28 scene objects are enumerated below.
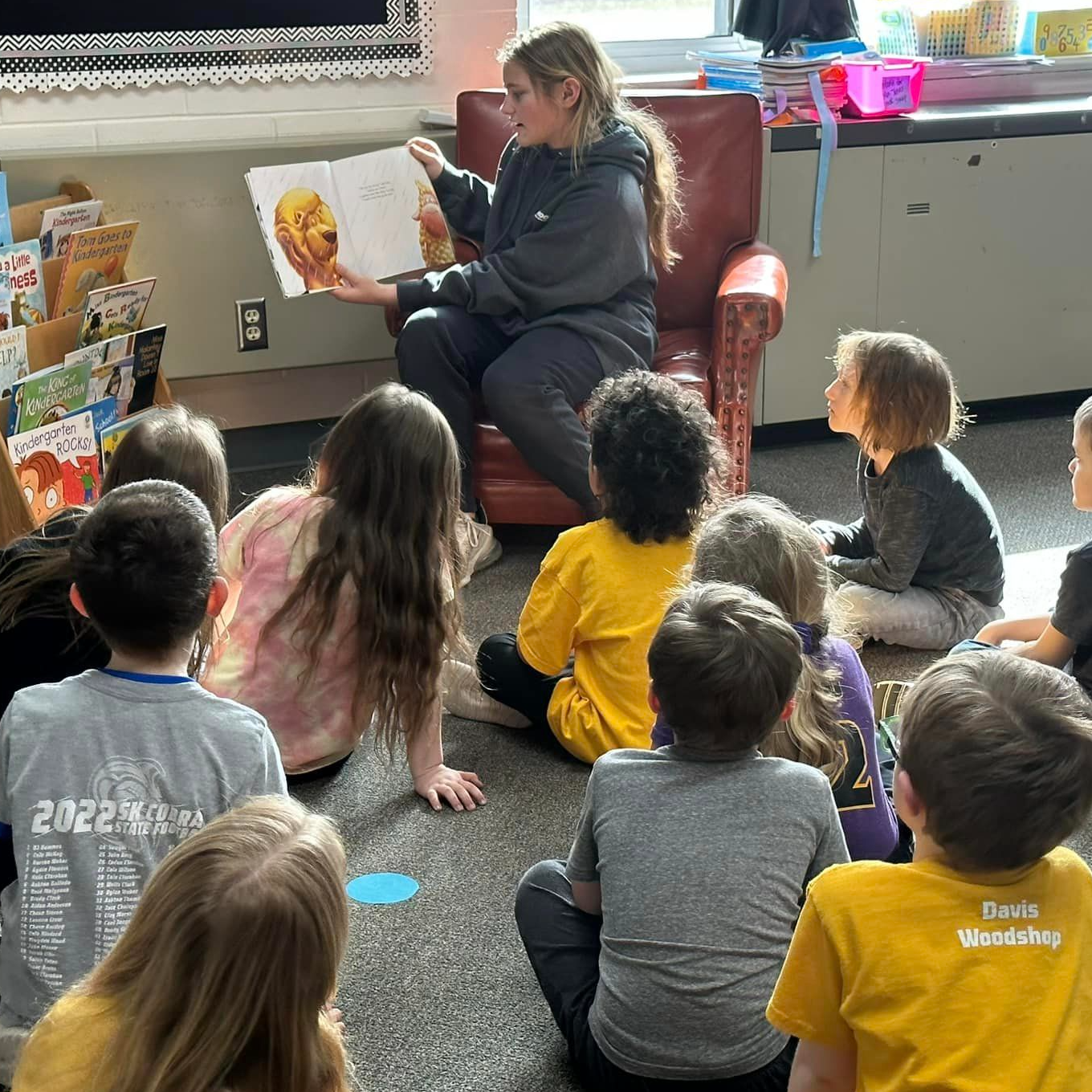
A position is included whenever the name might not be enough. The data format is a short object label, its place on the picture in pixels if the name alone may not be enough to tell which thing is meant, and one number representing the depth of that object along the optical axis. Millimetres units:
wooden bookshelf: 2670
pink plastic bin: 3840
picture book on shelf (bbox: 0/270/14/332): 2918
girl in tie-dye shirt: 2123
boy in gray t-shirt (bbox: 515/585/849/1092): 1461
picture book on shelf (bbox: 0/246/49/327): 2934
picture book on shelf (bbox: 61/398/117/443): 3121
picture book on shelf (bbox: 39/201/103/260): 3170
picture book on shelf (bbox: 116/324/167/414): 3264
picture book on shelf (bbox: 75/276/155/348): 3139
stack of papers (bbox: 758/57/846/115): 3850
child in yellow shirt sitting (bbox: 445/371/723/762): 2225
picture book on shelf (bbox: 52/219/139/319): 3172
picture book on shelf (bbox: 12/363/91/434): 2895
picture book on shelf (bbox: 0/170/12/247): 2953
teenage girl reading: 3096
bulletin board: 3385
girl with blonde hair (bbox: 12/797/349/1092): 972
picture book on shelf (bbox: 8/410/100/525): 2912
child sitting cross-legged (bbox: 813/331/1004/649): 2680
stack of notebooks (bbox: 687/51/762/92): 3912
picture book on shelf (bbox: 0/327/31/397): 2879
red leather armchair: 3457
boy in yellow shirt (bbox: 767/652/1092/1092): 1172
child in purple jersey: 1783
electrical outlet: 3711
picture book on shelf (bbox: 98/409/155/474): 3176
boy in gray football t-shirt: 1433
